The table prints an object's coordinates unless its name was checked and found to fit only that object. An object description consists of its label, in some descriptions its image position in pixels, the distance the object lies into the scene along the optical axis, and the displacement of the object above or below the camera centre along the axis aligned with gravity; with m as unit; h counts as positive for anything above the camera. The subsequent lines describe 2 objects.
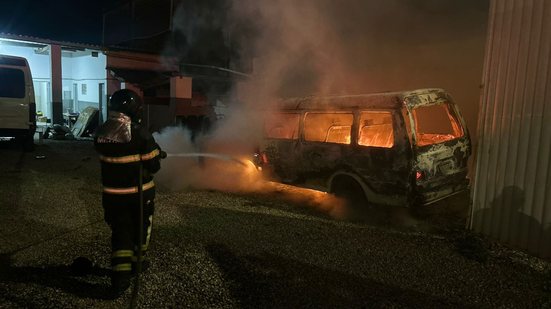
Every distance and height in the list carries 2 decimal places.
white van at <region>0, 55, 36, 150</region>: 11.09 +0.00
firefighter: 3.45 -0.59
